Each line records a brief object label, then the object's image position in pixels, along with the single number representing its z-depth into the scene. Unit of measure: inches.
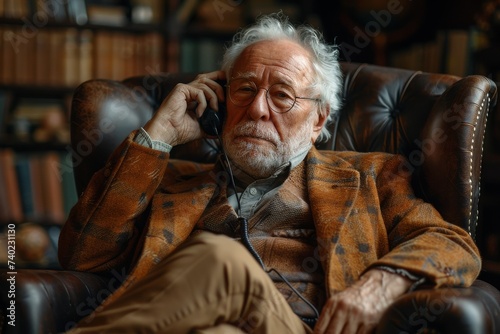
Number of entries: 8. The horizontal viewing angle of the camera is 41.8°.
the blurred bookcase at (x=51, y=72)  122.6
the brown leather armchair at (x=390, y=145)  48.4
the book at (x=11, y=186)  122.0
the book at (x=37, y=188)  123.8
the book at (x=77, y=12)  125.6
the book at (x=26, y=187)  123.1
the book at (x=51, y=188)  124.3
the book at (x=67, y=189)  125.3
